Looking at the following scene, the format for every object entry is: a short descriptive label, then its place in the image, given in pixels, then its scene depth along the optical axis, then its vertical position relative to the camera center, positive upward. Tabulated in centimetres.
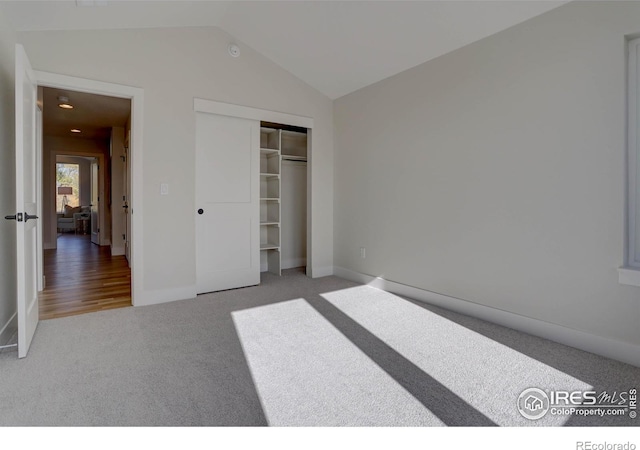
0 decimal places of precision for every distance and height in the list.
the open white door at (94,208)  817 +26
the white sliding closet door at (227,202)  382 +18
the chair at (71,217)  1055 +3
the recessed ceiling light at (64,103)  462 +165
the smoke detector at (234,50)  384 +193
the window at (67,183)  1318 +150
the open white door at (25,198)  216 +14
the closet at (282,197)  472 +30
